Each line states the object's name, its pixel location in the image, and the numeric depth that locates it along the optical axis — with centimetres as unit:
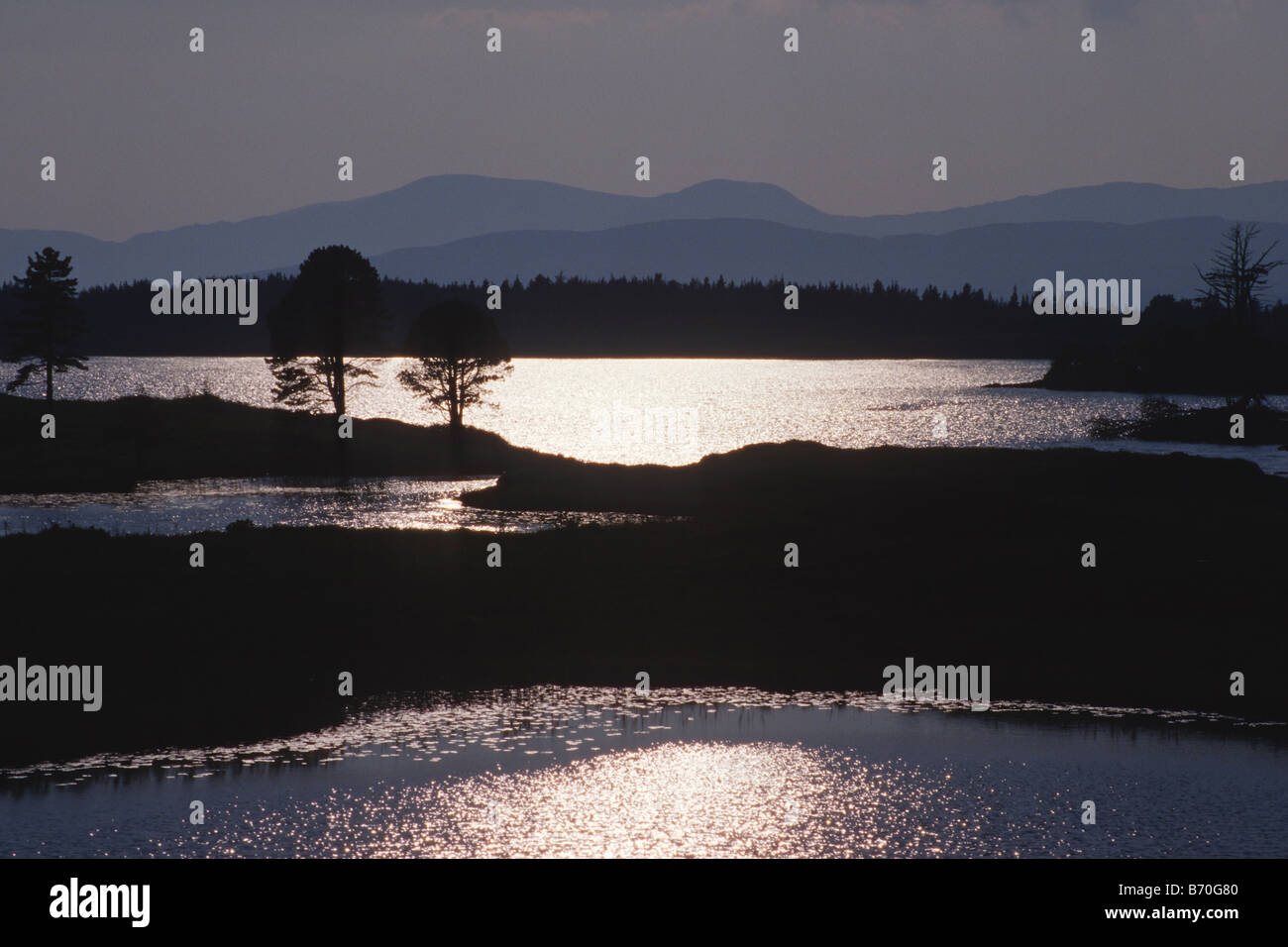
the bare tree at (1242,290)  12838
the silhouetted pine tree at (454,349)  8781
